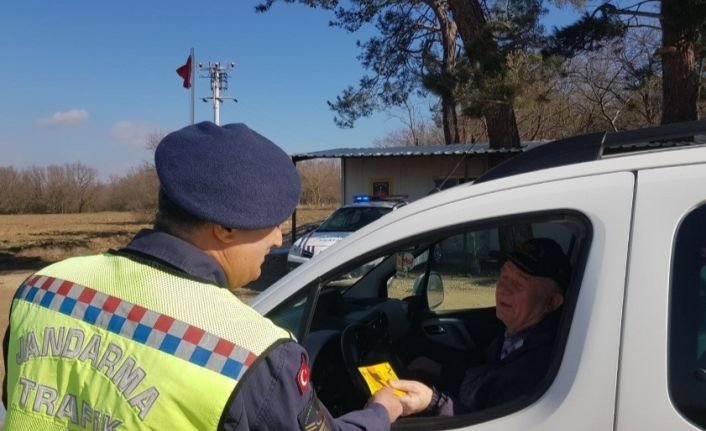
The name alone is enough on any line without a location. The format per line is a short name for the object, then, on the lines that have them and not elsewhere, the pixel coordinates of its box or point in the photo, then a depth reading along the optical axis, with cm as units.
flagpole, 1570
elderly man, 173
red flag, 1744
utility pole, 3303
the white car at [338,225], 1164
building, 1769
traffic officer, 94
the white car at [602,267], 136
